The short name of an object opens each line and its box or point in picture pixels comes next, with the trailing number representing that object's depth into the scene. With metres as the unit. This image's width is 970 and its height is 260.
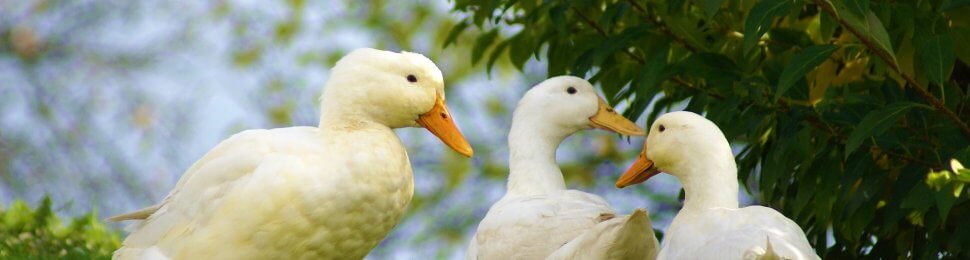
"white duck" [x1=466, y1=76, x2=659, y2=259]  10.60
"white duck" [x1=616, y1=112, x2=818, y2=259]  9.60
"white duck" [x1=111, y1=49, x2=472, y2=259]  10.68
